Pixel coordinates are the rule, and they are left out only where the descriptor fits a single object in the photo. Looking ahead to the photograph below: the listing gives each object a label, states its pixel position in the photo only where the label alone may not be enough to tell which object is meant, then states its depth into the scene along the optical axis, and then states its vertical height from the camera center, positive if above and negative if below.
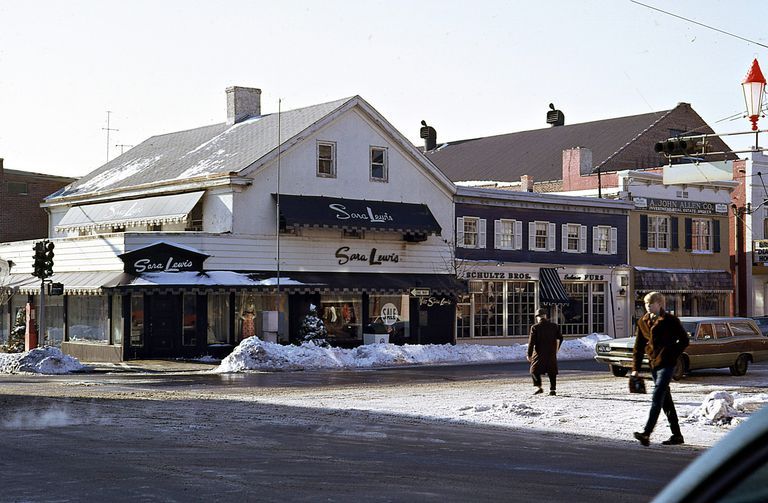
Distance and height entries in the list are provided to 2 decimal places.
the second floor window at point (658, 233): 51.28 +2.75
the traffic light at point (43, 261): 32.50 +0.95
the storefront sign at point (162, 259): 34.84 +1.07
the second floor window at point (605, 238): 48.89 +2.37
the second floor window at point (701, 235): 53.25 +2.73
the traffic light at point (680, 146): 24.48 +3.34
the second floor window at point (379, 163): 41.00 +4.95
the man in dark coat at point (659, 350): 13.10 -0.78
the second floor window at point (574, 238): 47.69 +2.35
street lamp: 21.39 +4.02
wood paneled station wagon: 25.73 -1.49
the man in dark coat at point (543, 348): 20.59 -1.16
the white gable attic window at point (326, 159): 39.31 +4.95
